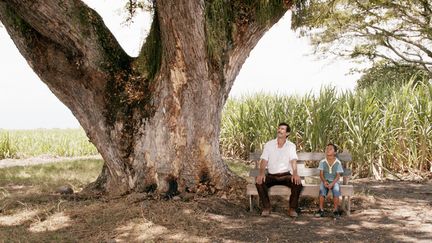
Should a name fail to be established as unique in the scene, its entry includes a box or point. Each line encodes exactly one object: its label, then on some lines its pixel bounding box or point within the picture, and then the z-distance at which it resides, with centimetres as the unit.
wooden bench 651
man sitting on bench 636
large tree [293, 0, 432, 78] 1984
